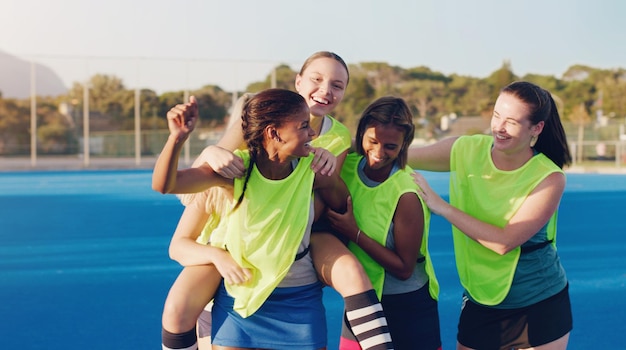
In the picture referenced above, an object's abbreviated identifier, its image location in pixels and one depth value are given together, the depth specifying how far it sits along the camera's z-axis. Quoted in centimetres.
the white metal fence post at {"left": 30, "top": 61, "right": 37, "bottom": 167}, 3117
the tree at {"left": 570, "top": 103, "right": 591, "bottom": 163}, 3036
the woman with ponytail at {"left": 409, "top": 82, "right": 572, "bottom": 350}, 275
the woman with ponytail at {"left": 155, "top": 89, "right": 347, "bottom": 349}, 246
